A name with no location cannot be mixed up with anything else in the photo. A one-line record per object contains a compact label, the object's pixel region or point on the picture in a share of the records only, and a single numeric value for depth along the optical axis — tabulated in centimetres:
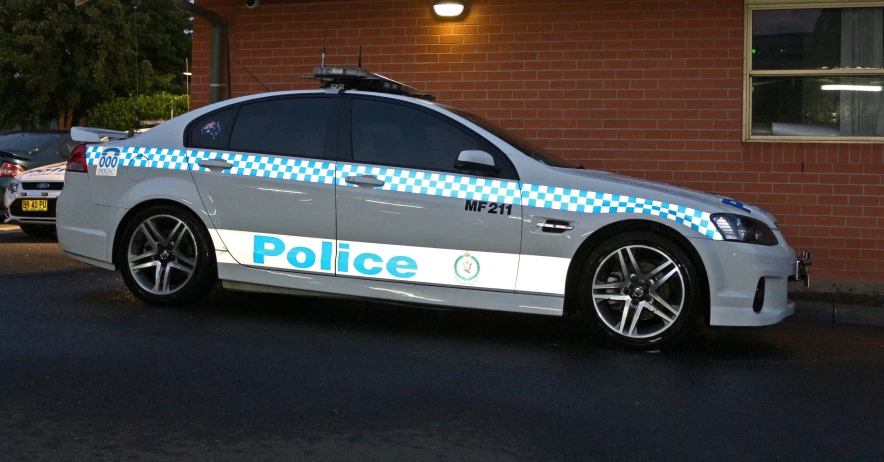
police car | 625
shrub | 3356
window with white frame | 952
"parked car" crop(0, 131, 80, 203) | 1444
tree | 3866
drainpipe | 1082
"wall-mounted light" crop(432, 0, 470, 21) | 1020
